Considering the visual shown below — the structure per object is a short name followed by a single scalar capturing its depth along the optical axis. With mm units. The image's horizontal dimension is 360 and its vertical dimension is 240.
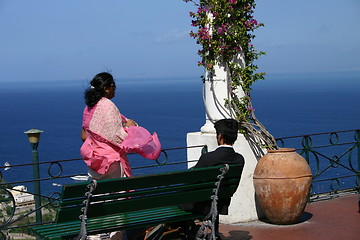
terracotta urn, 7238
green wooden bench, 4652
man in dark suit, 5395
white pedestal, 7680
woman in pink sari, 5820
